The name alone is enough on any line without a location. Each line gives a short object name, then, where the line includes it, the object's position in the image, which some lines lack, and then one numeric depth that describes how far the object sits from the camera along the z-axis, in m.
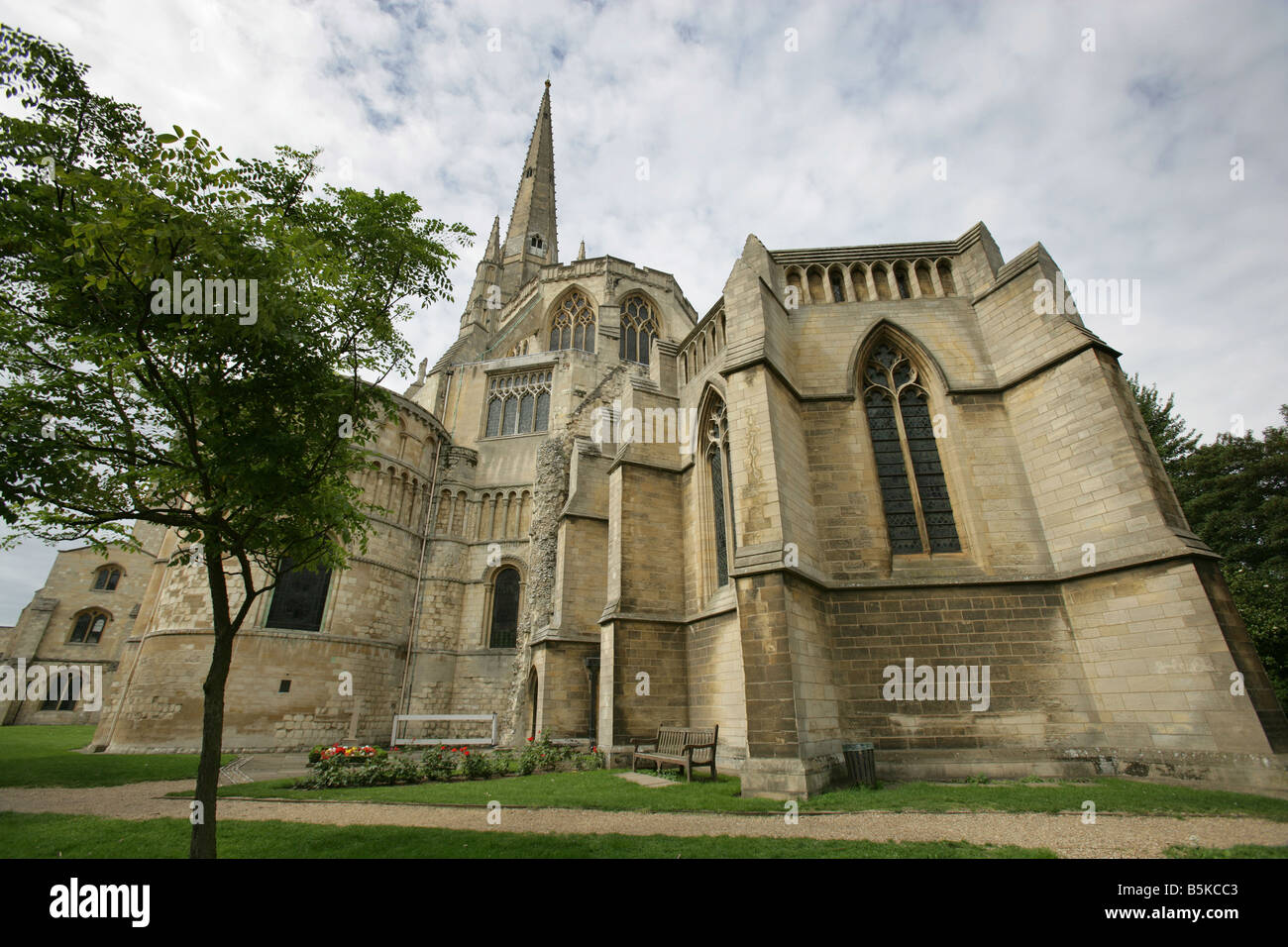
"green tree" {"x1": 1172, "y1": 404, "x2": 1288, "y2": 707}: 18.89
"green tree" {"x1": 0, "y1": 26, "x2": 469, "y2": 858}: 4.66
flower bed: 9.52
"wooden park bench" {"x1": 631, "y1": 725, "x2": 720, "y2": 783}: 9.20
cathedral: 7.82
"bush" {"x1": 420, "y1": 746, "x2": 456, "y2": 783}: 10.30
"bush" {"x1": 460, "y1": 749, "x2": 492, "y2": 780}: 10.57
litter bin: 7.86
